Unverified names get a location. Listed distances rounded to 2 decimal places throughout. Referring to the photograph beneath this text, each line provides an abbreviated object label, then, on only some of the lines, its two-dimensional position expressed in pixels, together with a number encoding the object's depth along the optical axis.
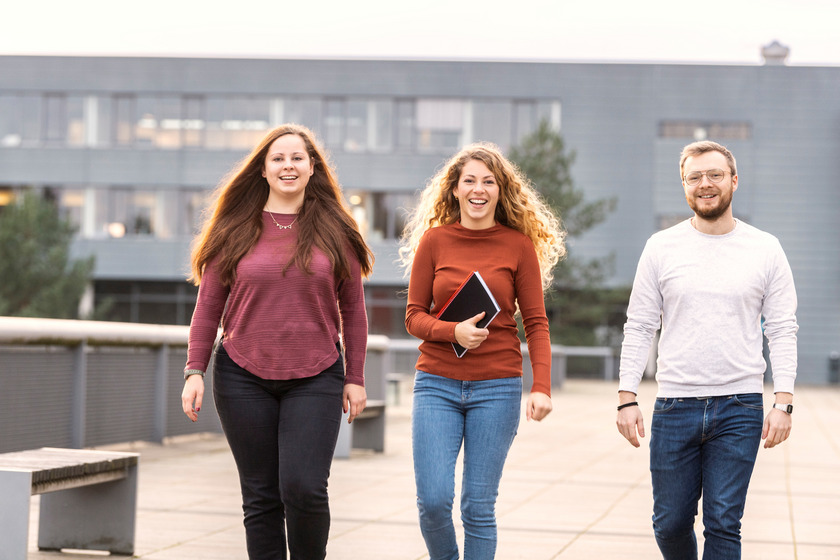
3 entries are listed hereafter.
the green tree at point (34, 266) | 43.41
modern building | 46.72
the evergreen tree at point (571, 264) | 43.62
